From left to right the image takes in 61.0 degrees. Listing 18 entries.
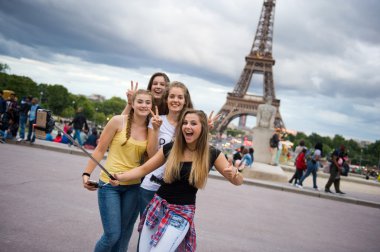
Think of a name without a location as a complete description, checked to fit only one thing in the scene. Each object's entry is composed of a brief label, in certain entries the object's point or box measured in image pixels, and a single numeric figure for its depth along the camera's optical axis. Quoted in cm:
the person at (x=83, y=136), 1600
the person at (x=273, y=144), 1454
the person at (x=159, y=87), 346
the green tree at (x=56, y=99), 8800
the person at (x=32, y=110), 1209
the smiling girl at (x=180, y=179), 242
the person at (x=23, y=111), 1273
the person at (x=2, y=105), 1221
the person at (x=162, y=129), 289
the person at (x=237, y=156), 1492
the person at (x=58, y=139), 1608
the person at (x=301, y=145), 1356
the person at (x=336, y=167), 1092
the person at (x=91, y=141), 1538
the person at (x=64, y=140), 1583
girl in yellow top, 281
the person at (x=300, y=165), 1196
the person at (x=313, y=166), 1168
